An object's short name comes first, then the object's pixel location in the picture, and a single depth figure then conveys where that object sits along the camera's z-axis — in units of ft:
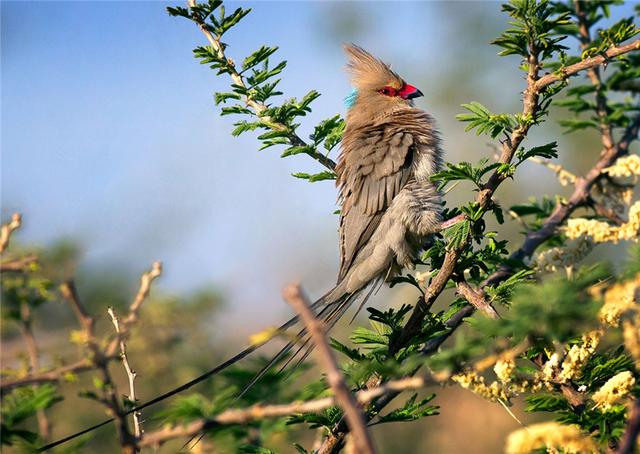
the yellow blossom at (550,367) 14.82
